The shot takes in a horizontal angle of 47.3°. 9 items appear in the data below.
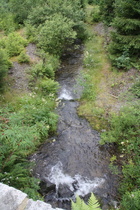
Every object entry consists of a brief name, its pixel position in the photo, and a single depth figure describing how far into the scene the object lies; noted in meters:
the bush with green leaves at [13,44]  11.60
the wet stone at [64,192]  4.98
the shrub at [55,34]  11.57
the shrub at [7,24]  15.53
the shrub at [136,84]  8.33
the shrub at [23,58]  10.86
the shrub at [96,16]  18.08
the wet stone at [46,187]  5.04
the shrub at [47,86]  8.96
